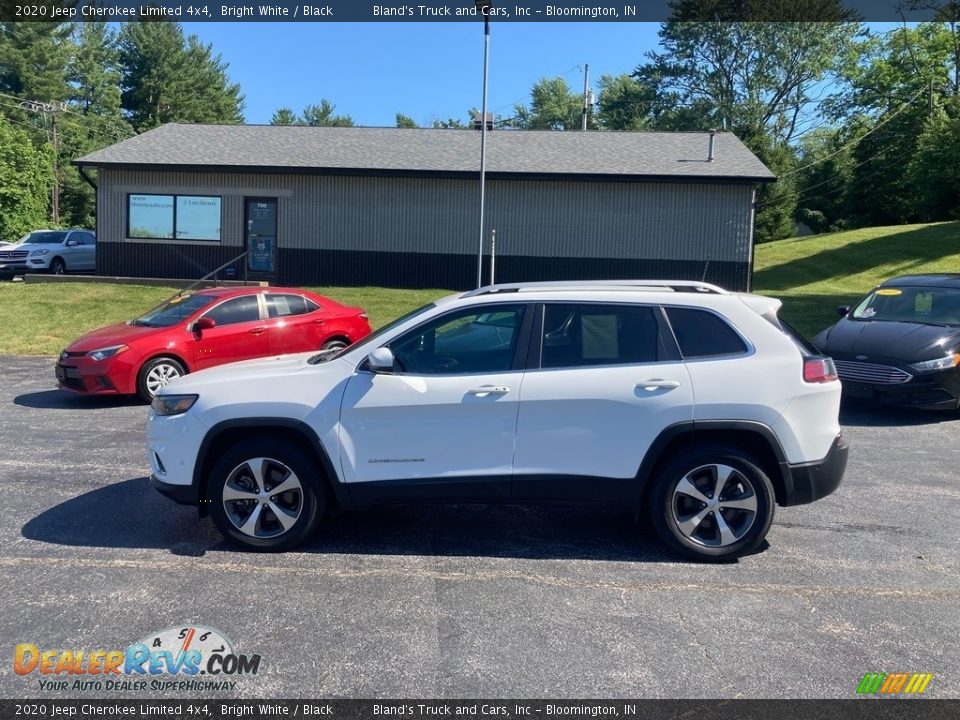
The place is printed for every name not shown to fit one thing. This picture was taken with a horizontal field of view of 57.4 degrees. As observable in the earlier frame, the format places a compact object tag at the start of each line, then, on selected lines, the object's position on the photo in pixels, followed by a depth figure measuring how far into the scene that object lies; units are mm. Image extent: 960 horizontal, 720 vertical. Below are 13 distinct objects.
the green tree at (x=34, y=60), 52562
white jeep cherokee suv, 5324
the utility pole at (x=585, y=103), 36706
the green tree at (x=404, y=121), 89812
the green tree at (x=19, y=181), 37062
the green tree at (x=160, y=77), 57938
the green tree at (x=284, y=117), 85188
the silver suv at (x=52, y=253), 26719
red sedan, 10703
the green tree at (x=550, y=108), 75062
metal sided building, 22844
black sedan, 9977
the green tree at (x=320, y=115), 83625
